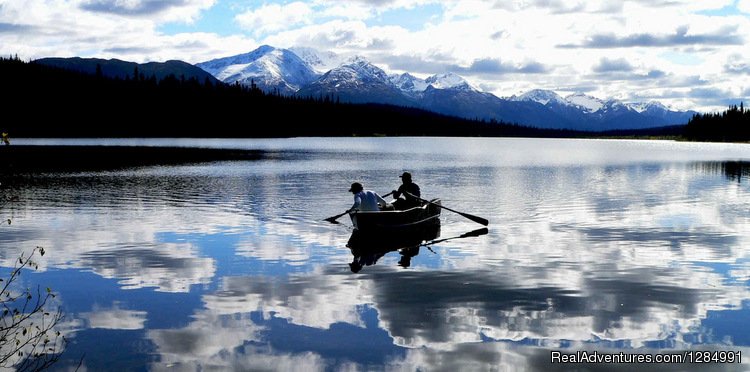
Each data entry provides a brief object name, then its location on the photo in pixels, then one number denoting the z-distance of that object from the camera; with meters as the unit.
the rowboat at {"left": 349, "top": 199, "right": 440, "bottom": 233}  30.25
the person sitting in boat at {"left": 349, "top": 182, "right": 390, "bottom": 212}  30.94
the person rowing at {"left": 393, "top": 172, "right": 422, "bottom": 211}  34.72
